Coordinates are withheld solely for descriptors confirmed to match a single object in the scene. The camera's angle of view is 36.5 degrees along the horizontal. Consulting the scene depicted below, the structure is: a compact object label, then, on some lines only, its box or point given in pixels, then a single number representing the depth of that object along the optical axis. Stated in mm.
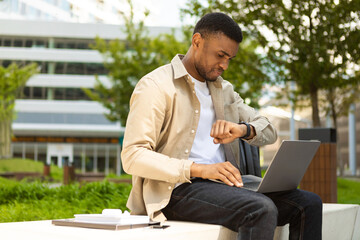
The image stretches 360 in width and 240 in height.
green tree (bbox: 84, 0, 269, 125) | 24094
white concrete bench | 2379
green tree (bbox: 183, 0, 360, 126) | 12734
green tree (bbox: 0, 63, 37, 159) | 31478
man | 2824
